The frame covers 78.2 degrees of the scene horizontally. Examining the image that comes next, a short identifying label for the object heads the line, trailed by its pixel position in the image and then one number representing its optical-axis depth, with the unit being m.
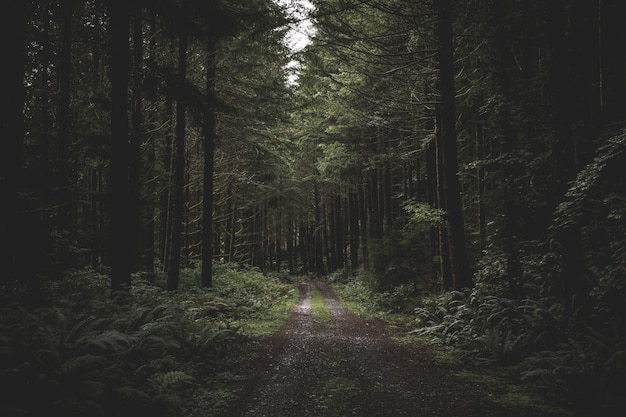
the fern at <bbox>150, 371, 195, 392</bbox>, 5.62
